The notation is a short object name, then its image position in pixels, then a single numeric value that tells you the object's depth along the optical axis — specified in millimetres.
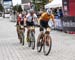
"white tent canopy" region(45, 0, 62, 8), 37000
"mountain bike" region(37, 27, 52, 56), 13383
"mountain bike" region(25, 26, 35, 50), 15773
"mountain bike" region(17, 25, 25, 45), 18000
